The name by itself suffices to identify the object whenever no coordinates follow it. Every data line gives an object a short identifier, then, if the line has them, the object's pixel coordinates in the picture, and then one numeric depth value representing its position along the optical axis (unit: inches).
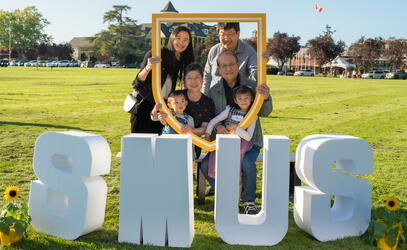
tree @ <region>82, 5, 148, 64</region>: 3312.0
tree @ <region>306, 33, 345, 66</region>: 3282.5
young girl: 187.5
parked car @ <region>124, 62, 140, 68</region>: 3324.3
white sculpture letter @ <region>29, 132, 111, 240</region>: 160.7
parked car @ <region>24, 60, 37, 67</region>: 3396.9
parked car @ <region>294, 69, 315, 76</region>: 2783.0
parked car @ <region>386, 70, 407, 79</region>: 2418.3
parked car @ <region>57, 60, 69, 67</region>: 3457.2
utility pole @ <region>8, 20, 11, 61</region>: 4316.7
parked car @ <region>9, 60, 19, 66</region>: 3654.3
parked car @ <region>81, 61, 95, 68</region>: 3521.2
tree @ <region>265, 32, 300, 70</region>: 3260.3
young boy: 192.5
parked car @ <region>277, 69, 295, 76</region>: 2800.2
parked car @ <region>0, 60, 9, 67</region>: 2815.0
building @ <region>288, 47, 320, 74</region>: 4021.2
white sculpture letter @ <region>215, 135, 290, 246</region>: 161.6
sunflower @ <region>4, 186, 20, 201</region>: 158.4
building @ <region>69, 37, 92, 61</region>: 5883.4
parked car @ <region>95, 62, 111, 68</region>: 3430.1
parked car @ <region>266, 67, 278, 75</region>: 2840.6
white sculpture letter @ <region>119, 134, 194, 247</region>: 158.6
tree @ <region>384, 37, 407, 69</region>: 3137.3
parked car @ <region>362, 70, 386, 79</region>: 2516.0
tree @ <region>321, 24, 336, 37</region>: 4884.4
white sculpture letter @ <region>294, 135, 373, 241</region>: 163.5
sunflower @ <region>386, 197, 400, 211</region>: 159.0
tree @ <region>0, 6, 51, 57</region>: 4328.2
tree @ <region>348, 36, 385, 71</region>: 3211.1
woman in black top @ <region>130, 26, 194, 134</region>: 194.1
